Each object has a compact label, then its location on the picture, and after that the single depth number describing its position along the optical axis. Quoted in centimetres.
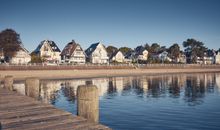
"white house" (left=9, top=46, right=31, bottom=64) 10319
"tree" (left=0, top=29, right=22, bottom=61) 9344
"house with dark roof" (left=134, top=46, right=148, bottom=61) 15538
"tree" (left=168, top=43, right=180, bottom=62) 14884
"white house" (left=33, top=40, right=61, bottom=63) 11350
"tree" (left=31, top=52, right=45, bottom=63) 9996
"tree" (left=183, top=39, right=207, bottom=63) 15850
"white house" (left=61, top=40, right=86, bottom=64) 11731
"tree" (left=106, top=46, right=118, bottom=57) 15592
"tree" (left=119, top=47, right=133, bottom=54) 16925
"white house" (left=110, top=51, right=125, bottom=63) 14350
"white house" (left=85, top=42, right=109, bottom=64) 12675
